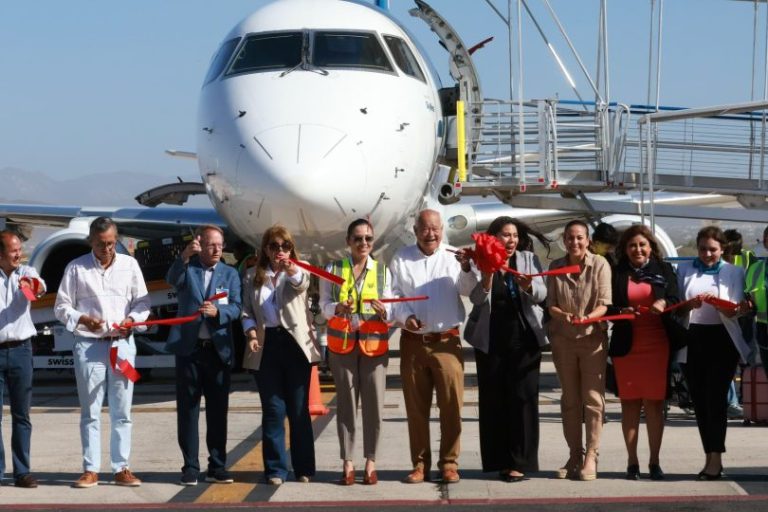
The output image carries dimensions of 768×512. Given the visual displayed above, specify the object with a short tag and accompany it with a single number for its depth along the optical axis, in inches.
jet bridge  590.9
